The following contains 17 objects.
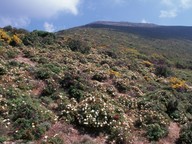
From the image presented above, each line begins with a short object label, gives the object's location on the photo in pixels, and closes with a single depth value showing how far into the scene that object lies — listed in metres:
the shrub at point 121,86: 12.12
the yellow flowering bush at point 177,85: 14.08
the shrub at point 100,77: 12.72
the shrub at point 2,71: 10.84
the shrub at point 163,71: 17.85
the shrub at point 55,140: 7.26
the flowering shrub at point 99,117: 8.30
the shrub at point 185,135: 8.57
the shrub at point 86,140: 7.67
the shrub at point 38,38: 17.48
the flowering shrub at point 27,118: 7.40
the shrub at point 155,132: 8.70
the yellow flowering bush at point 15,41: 16.20
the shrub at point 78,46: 18.79
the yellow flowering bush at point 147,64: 20.31
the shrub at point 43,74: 11.30
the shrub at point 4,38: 16.08
